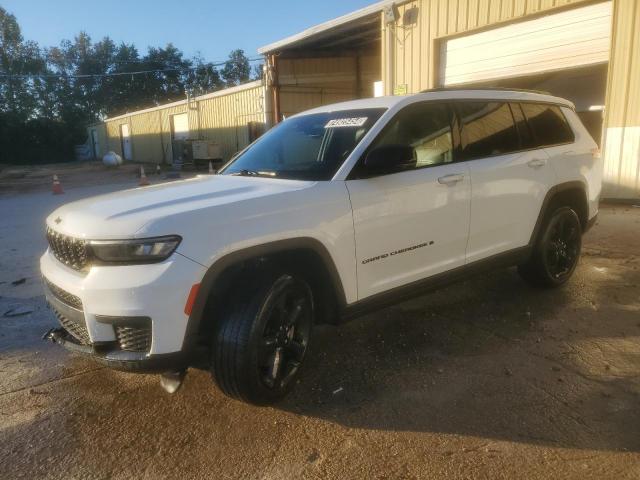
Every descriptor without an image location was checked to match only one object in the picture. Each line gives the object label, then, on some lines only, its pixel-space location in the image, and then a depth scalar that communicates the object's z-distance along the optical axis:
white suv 2.35
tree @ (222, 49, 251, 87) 64.25
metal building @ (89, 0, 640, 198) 8.61
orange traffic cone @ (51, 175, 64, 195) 15.82
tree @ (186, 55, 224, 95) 64.06
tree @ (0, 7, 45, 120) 52.25
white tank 30.42
